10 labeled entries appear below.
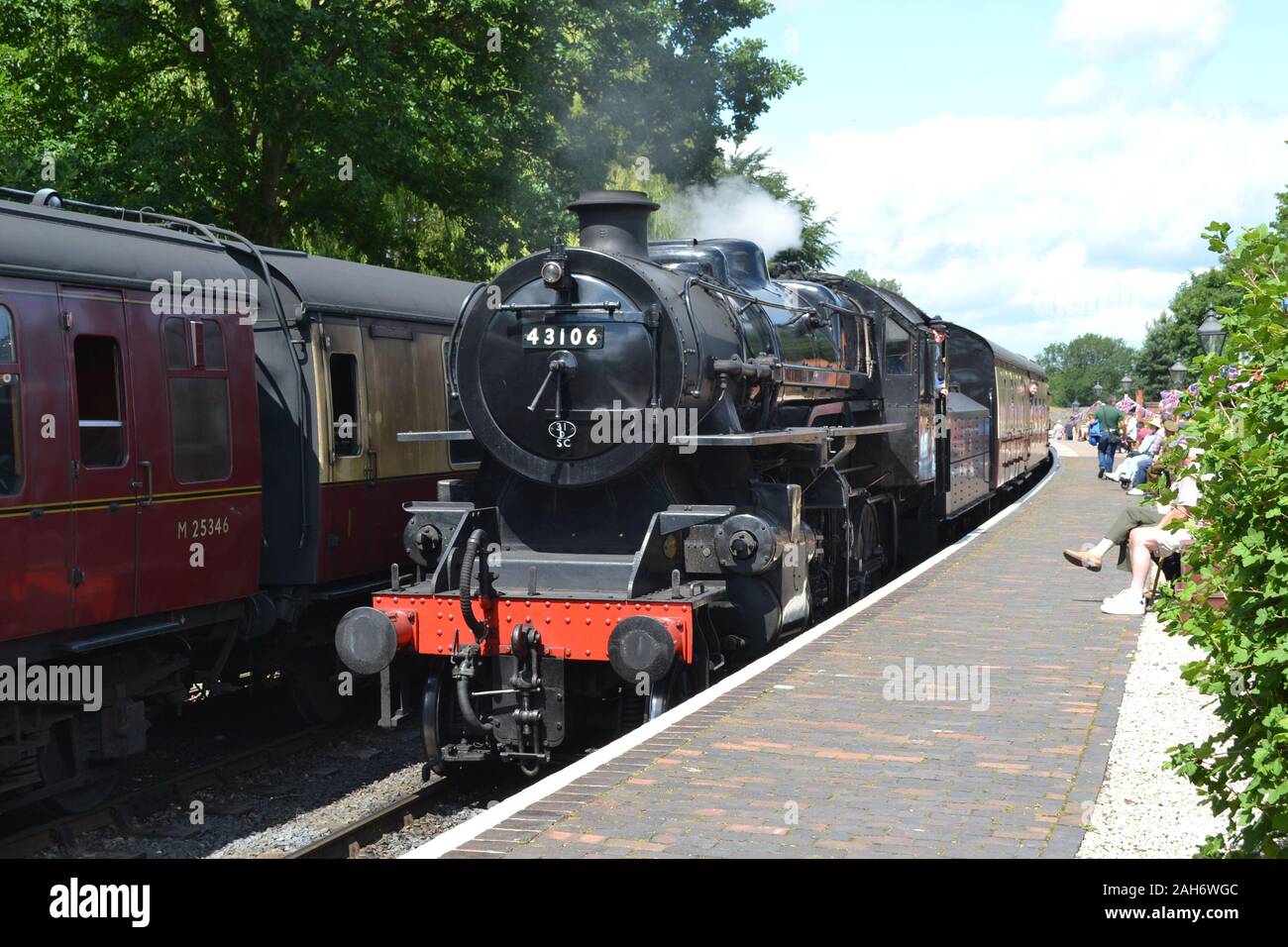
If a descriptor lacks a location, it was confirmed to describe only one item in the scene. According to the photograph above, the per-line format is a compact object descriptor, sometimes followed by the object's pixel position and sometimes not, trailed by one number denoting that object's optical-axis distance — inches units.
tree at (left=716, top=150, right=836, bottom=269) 1691.7
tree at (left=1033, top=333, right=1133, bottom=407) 6771.7
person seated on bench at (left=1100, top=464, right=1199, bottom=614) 422.6
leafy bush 160.2
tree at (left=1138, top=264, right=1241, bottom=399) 2714.1
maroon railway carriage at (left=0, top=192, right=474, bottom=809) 284.0
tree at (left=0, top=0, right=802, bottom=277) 631.8
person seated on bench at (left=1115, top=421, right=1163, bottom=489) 613.4
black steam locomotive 310.0
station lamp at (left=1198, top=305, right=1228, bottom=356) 780.0
